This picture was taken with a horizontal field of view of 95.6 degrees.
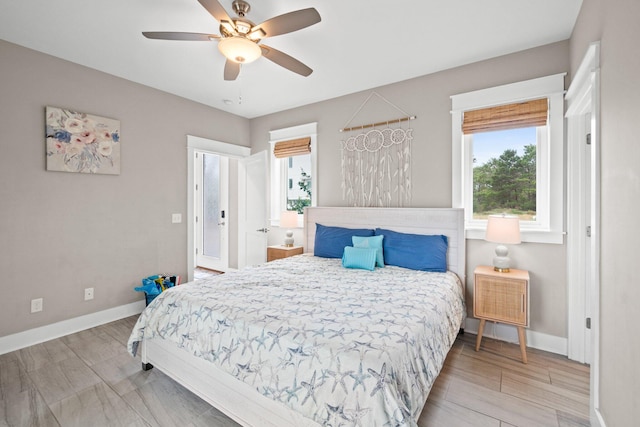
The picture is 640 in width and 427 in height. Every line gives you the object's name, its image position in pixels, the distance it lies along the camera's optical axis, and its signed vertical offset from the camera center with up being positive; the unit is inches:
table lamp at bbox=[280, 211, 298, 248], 157.6 -3.9
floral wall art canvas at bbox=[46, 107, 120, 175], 110.0 +28.3
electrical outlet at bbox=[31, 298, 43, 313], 106.5 -34.2
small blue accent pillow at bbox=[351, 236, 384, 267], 116.0 -13.3
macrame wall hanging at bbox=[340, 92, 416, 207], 132.0 +22.9
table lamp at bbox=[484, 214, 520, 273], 96.9 -7.7
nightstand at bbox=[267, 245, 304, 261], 155.0 -21.4
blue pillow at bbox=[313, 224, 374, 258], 131.3 -12.8
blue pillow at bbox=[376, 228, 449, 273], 110.1 -15.4
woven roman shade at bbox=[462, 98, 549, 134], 103.0 +35.6
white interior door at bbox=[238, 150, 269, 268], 164.7 +1.8
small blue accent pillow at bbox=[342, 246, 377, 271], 111.7 -18.2
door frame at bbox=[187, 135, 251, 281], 156.0 +11.3
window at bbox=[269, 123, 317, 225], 161.8 +25.5
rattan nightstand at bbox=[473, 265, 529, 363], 94.1 -29.2
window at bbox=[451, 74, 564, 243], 101.1 +21.5
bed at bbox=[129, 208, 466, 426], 49.6 -27.3
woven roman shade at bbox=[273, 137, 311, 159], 162.4 +37.4
